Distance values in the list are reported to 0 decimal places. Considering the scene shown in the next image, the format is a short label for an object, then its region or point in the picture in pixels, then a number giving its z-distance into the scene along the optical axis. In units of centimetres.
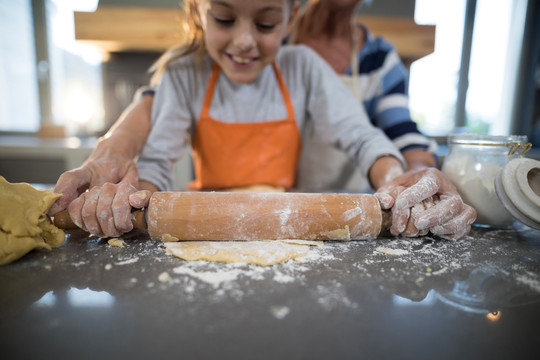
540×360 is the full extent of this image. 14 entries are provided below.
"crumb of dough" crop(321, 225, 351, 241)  66
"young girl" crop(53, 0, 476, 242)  89
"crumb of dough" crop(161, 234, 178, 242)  65
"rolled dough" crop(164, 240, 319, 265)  58
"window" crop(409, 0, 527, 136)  300
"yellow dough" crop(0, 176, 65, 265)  54
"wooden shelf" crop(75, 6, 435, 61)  204
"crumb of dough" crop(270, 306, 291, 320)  41
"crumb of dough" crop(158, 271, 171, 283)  50
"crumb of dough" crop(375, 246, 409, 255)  62
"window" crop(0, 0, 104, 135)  271
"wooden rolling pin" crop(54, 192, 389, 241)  65
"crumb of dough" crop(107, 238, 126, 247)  64
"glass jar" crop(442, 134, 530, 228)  74
